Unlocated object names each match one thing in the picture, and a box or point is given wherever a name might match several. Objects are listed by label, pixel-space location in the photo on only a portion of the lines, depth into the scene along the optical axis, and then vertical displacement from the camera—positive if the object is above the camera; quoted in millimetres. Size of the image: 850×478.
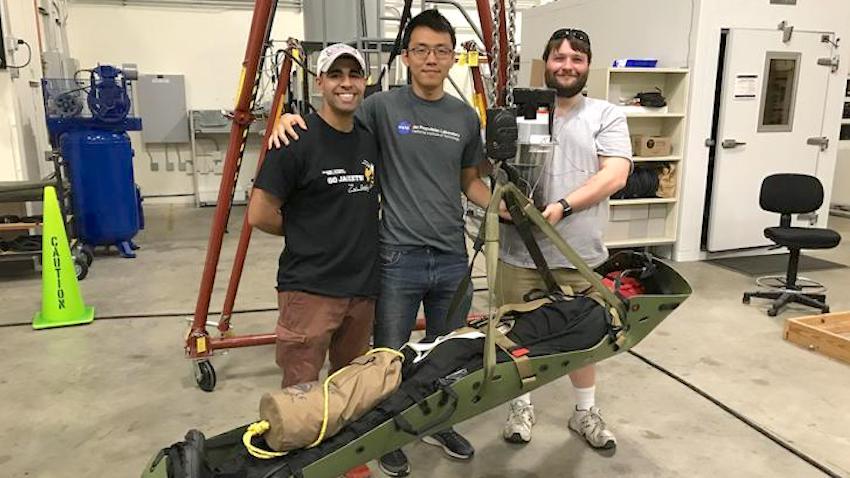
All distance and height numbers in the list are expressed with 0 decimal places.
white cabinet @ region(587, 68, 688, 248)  5771 -274
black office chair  4566 -899
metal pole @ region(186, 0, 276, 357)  2686 -251
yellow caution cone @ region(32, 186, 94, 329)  4211 -1150
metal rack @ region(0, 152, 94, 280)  5039 -755
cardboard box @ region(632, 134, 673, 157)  5758 -359
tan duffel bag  1599 -750
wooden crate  3715 -1336
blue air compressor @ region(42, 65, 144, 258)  5781 -422
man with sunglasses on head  2352 -240
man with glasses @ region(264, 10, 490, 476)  2170 -240
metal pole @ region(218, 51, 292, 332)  3129 -707
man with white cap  2035 -372
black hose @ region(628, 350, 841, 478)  2639 -1426
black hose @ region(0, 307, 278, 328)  4375 -1413
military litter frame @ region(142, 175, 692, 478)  1639 -741
